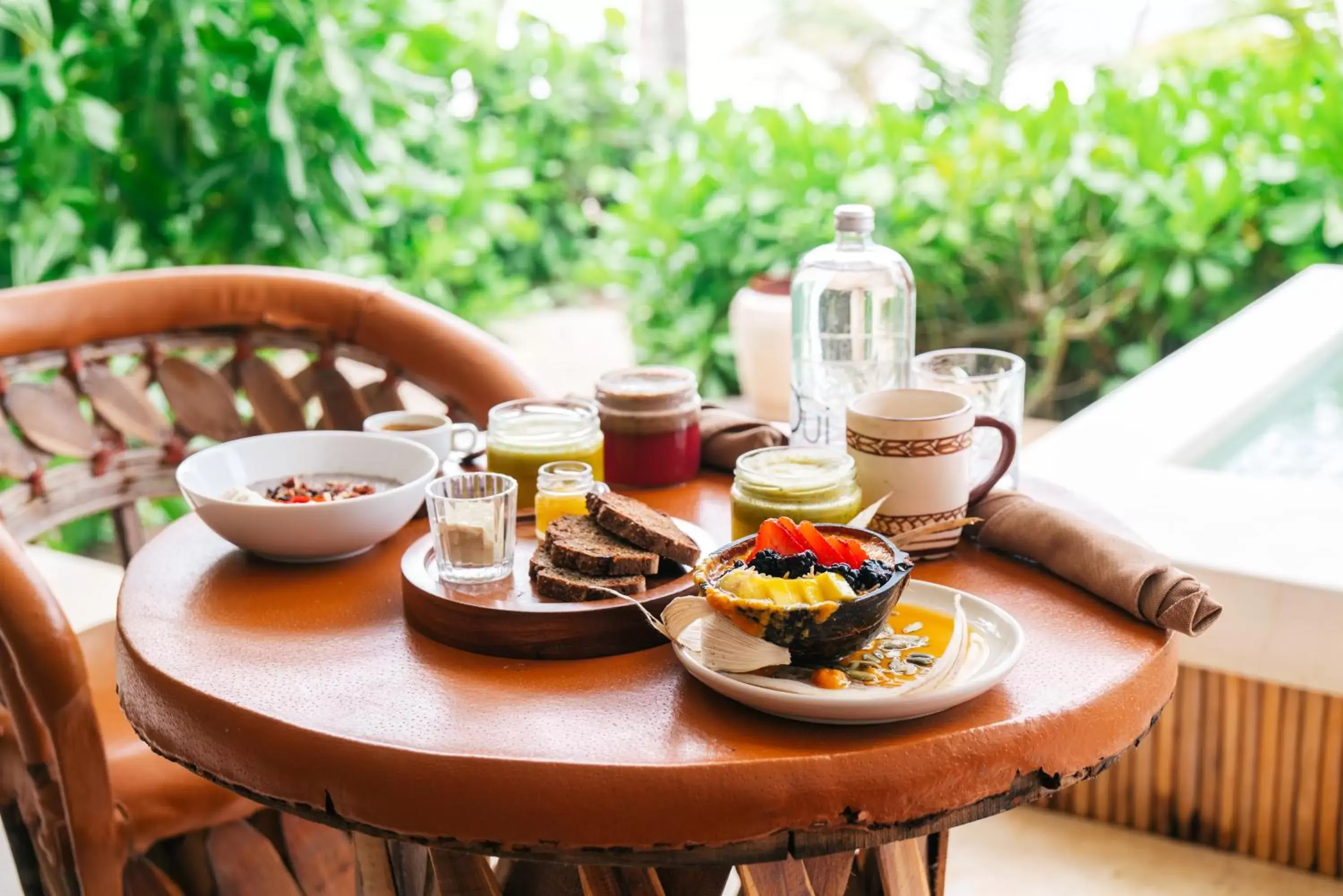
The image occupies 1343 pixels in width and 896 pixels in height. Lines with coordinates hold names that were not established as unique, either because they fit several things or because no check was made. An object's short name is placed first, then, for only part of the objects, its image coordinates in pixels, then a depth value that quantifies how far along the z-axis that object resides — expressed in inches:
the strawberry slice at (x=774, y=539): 42.7
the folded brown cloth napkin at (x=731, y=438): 61.9
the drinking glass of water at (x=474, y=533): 46.9
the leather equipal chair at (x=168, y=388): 59.5
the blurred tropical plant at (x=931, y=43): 208.7
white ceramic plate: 38.4
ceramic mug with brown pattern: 50.1
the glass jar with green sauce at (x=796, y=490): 49.3
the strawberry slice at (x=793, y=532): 42.5
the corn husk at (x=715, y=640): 40.0
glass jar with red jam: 59.1
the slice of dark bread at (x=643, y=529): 47.3
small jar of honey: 52.1
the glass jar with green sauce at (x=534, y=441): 56.1
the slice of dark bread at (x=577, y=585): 45.3
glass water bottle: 61.9
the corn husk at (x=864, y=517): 47.3
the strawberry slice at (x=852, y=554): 41.9
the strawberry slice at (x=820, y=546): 41.8
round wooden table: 37.2
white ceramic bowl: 51.3
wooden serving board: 44.4
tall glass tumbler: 57.6
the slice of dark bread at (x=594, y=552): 46.3
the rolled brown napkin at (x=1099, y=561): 44.8
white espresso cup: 61.9
